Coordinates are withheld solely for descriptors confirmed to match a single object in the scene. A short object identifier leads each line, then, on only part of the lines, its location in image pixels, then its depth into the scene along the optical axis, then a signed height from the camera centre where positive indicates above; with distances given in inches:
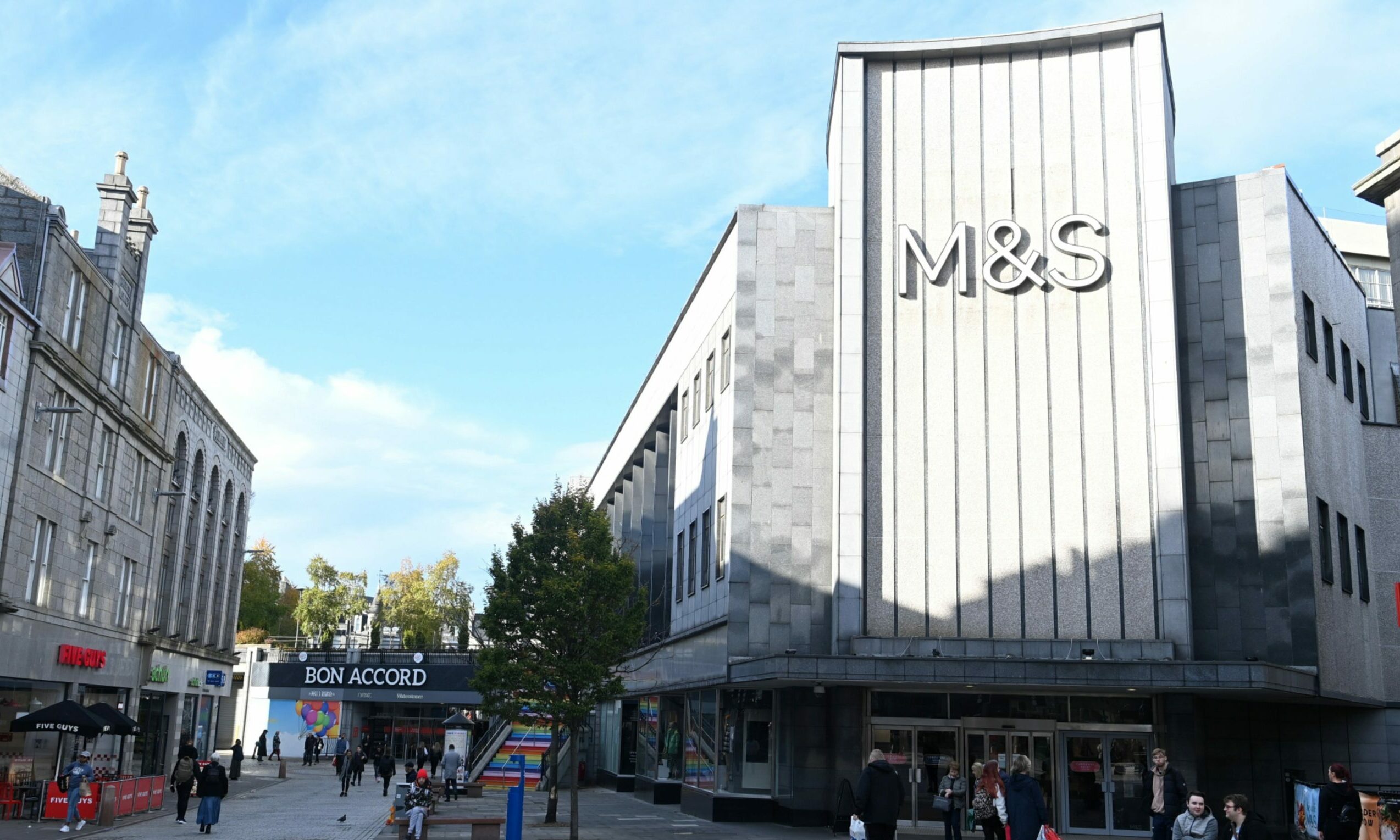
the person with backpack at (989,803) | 762.8 -61.1
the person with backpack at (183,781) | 1186.6 -101.0
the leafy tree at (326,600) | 3747.5 +248.1
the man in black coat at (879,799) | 619.5 -49.4
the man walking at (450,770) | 1503.4 -101.8
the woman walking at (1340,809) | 554.3 -42.6
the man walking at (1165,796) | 686.5 -48.0
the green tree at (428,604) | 3718.0 +246.0
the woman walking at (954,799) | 888.3 -68.8
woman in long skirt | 1039.6 -94.9
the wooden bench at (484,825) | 900.0 -99.9
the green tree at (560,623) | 1058.1 +57.5
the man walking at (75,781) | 1039.0 -91.9
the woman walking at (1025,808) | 628.1 -52.1
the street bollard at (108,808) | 1096.8 -116.1
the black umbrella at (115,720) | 1258.0 -44.4
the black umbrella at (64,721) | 1163.9 -44.6
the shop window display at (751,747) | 1138.7 -47.2
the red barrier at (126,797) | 1183.3 -116.4
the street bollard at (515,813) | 853.8 -85.9
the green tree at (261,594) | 3905.0 +268.1
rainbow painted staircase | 1914.4 -111.2
